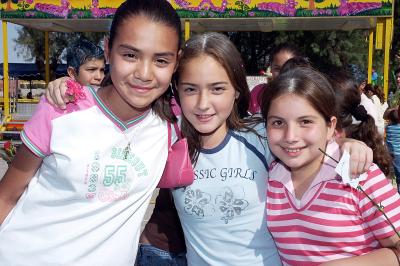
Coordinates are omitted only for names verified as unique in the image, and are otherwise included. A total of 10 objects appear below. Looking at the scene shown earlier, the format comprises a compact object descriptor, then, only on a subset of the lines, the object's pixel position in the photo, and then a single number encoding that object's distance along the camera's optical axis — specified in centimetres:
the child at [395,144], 549
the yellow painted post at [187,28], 1060
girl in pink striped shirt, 191
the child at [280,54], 483
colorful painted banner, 1011
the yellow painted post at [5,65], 1161
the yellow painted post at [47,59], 1290
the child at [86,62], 406
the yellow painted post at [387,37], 1018
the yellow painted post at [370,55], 1067
